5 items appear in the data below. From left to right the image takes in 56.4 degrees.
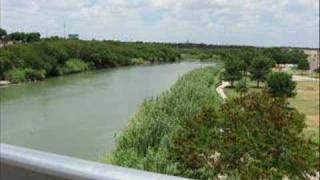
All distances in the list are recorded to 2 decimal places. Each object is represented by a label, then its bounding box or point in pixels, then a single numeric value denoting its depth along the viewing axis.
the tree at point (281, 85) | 24.79
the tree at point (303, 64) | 39.12
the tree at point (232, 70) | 30.79
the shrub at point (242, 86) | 25.74
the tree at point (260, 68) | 30.56
